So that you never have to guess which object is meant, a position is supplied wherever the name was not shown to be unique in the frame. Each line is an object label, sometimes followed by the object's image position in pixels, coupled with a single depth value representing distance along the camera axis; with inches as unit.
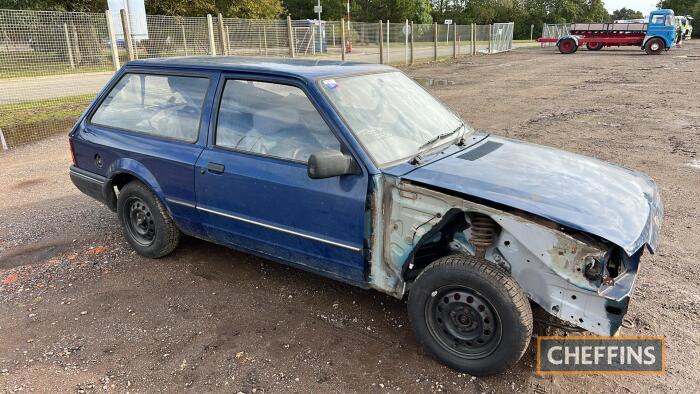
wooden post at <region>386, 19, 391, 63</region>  886.7
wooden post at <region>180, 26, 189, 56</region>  511.2
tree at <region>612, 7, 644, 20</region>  3513.0
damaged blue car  100.0
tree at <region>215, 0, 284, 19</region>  1168.8
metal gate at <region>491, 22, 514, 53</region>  1404.3
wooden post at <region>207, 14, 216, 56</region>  527.5
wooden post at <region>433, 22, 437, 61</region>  1043.6
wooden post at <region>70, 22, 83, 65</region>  450.8
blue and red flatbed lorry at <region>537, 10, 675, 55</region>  1229.0
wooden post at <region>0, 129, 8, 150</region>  334.0
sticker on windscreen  128.4
